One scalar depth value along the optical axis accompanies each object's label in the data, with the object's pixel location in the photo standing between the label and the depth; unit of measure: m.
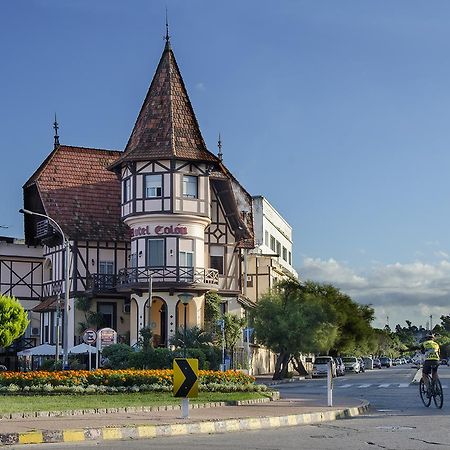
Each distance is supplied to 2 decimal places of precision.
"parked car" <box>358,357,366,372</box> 88.34
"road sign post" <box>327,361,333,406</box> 24.20
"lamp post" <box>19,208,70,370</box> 41.19
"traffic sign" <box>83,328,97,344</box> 41.25
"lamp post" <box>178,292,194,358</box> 34.35
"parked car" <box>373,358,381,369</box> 115.71
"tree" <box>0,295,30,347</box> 58.41
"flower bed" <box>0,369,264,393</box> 28.83
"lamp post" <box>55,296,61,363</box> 42.75
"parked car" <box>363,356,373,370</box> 110.10
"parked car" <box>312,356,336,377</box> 67.19
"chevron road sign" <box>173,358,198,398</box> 19.52
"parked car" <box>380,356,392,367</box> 129.94
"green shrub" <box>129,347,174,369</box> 37.78
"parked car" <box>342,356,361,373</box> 82.12
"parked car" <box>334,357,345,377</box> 68.29
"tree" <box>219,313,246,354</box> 56.62
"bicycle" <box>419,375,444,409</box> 24.50
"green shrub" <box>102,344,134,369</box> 38.41
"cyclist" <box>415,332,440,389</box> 24.52
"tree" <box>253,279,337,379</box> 58.06
